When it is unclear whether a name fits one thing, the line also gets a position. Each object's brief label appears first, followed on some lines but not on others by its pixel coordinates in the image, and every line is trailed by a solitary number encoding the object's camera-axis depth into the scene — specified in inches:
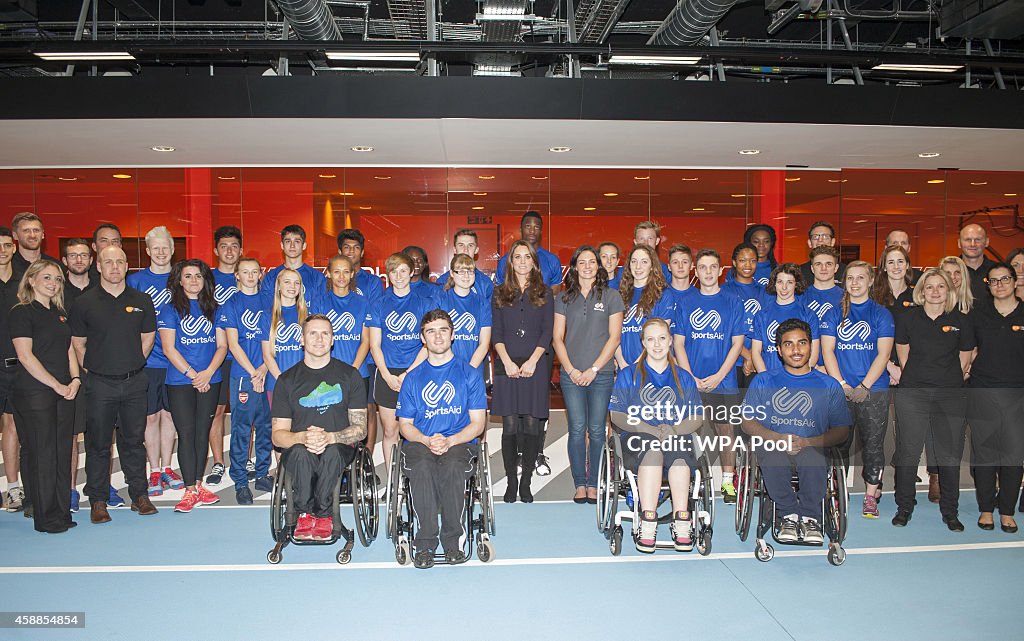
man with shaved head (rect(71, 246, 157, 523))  160.4
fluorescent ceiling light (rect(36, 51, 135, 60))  216.8
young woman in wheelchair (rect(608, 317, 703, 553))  136.3
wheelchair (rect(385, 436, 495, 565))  133.0
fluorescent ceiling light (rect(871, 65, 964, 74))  233.3
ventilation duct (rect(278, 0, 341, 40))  229.5
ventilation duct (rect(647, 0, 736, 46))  229.6
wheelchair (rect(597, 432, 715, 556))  133.7
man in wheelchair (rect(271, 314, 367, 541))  133.8
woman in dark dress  170.7
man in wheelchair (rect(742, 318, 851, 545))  135.0
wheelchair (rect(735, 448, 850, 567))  134.5
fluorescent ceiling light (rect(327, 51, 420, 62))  223.8
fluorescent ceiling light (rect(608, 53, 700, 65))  229.5
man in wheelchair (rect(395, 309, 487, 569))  131.5
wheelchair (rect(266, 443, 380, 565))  131.6
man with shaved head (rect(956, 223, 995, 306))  185.5
